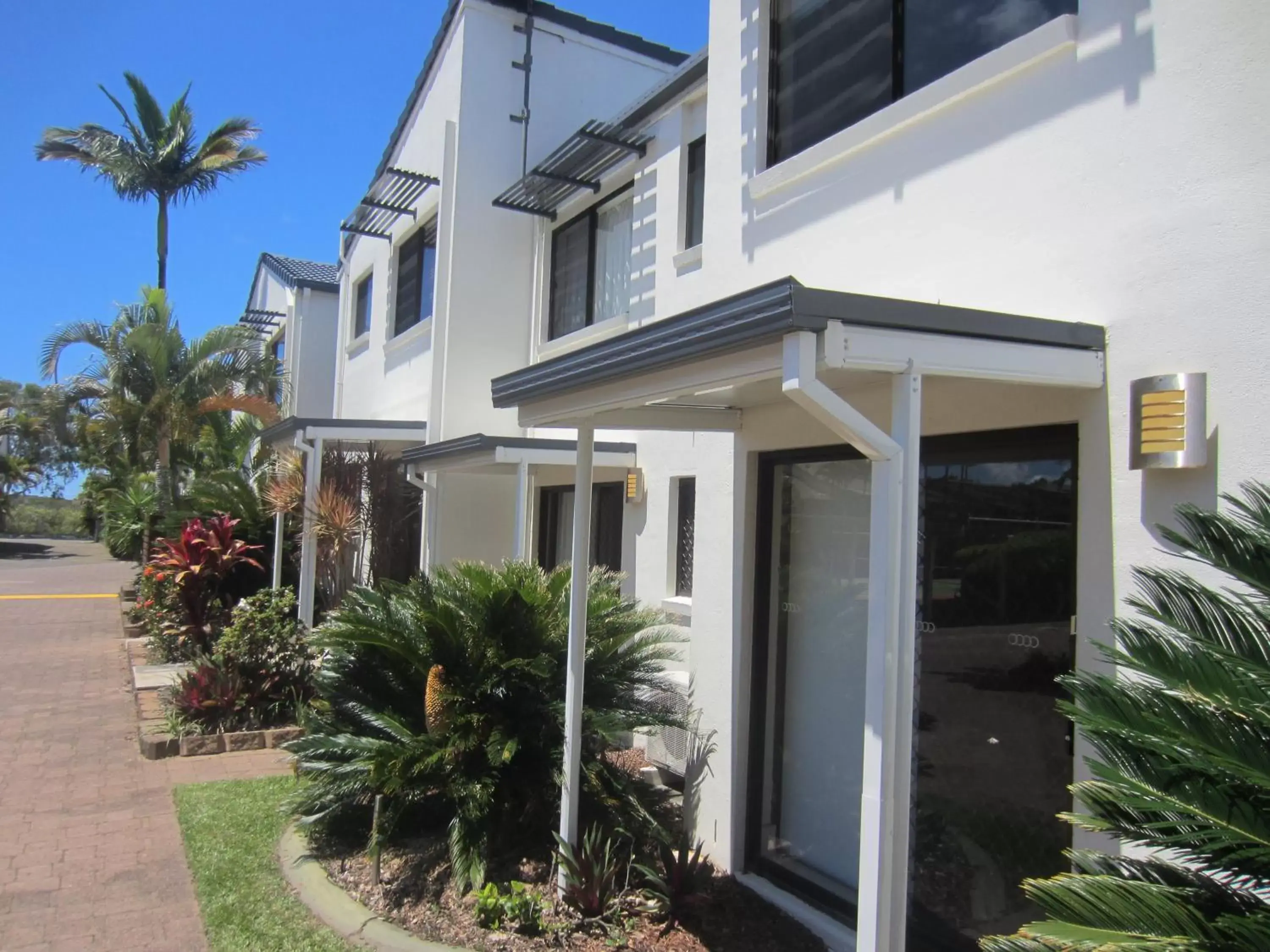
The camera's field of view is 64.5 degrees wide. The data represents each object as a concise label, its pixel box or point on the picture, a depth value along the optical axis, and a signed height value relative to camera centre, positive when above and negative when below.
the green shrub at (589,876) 5.25 -1.90
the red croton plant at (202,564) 12.09 -0.72
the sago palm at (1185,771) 2.57 -0.64
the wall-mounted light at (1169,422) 3.49 +0.40
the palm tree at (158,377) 19.19 +2.48
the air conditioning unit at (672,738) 6.80 -1.54
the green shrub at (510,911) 5.18 -2.05
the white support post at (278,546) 12.95 -0.49
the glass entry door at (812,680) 5.41 -0.88
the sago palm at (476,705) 5.84 -1.18
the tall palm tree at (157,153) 27.16 +9.66
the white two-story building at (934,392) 3.47 +0.57
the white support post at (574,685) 5.58 -0.93
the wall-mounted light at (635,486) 8.66 +0.29
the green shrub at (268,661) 9.45 -1.45
